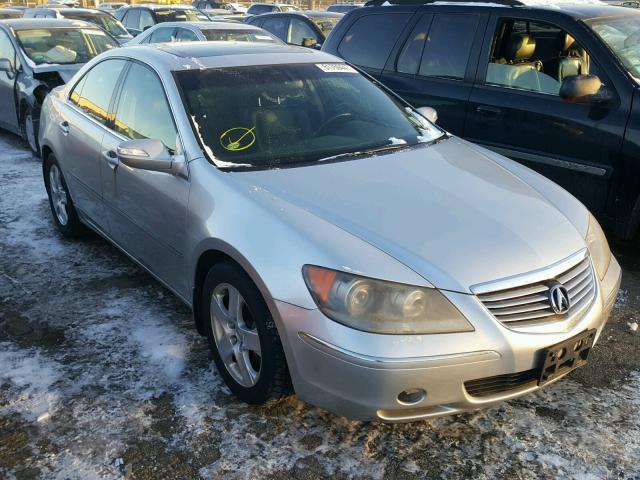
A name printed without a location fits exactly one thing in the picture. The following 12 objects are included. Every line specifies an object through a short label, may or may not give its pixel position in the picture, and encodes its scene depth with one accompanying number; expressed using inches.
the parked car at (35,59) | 280.7
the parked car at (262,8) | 919.0
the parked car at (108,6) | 973.0
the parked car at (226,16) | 699.1
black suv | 165.8
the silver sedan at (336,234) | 92.1
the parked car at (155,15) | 571.5
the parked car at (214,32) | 384.5
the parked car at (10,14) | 694.2
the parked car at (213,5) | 1109.5
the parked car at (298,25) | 475.1
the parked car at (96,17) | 485.1
